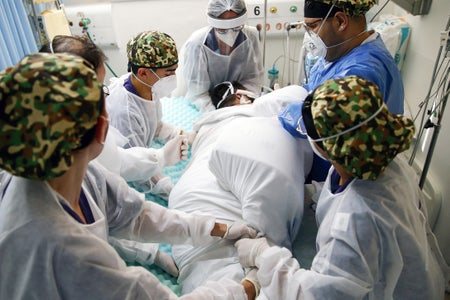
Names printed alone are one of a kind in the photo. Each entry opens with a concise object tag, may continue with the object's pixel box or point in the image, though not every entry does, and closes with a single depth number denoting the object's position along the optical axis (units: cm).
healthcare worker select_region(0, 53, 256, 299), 60
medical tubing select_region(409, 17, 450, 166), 150
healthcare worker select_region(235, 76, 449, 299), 82
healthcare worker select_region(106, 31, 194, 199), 179
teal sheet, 198
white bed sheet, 126
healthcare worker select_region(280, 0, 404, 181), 143
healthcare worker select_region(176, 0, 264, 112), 255
